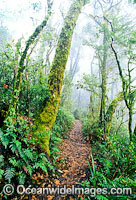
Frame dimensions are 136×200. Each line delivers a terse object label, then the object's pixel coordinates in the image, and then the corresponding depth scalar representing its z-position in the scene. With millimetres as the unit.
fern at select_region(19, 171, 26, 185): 2585
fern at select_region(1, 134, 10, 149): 2607
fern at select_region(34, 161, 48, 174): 2996
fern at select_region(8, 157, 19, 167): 2593
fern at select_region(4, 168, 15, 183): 2405
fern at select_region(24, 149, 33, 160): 2883
